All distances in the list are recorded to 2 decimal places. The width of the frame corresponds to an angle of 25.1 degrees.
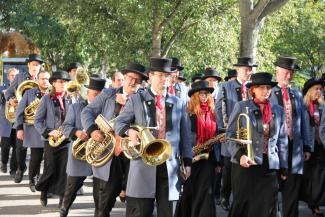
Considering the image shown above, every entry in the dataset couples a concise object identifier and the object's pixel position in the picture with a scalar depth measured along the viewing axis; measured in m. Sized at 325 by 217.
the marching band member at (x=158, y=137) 7.18
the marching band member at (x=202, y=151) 8.92
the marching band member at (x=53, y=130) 10.87
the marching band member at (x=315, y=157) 10.34
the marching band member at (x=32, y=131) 11.88
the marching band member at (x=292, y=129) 9.08
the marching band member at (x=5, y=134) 14.84
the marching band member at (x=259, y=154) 8.12
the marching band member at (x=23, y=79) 13.37
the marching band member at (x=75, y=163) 9.67
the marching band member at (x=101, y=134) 8.41
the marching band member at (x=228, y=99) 10.79
